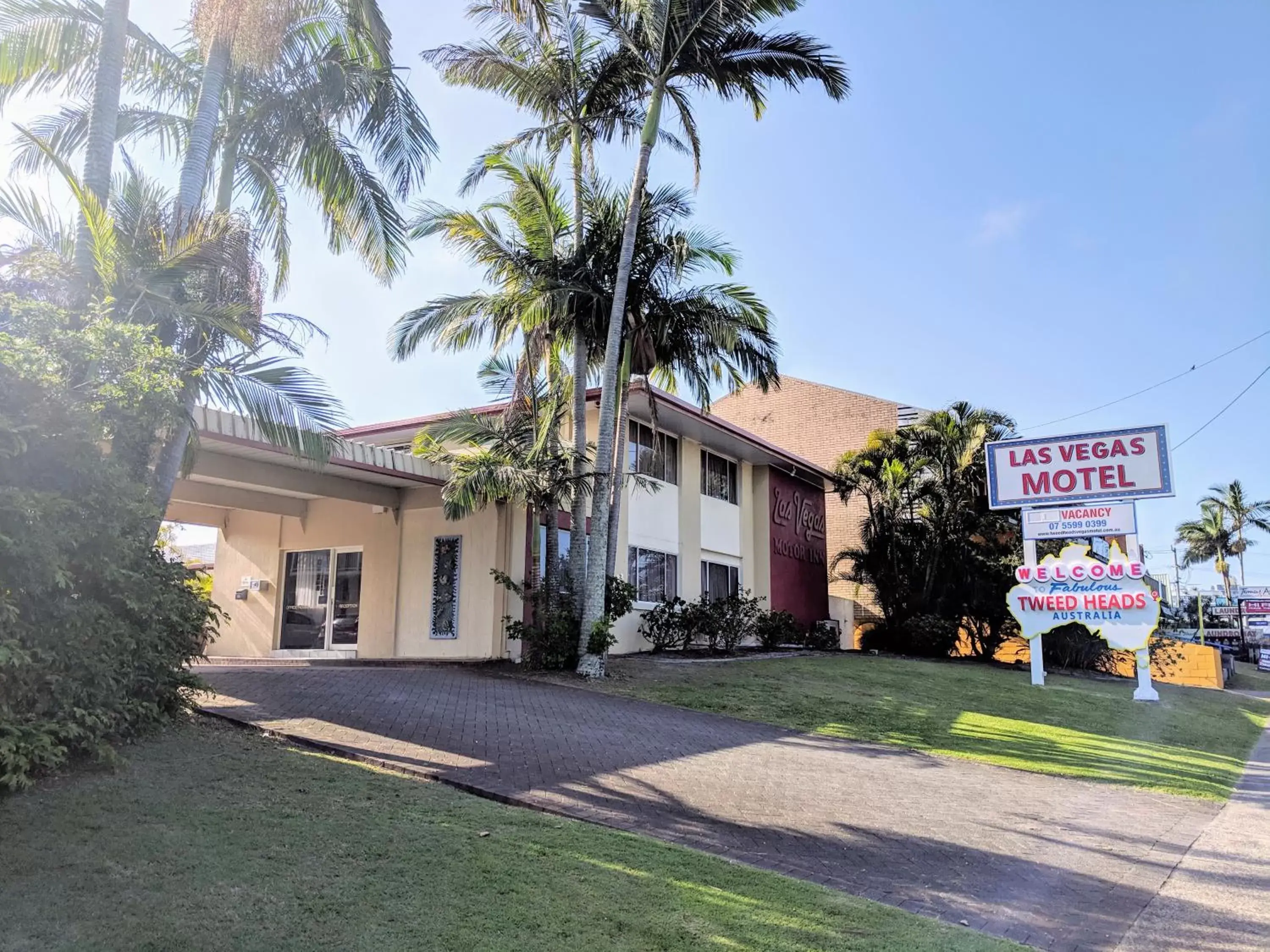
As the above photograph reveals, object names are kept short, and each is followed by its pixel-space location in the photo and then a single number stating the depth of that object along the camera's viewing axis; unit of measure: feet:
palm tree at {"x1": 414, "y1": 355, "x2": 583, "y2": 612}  43.65
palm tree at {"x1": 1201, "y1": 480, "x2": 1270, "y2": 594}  196.34
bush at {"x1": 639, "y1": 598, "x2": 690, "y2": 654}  59.16
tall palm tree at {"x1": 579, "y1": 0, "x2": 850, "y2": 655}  44.65
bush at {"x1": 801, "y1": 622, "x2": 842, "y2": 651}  77.87
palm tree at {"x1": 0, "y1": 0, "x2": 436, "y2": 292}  33.55
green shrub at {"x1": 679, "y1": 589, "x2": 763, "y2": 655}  60.03
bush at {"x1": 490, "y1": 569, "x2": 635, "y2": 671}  44.62
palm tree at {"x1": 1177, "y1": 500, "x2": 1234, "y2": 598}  202.39
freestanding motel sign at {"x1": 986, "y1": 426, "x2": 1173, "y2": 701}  49.62
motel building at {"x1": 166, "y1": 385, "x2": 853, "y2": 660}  49.06
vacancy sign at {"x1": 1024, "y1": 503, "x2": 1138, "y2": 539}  51.39
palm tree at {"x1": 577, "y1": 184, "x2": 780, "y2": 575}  47.24
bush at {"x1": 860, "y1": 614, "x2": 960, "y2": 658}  74.43
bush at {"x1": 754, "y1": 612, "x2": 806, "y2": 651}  70.08
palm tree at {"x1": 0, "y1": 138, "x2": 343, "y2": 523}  24.91
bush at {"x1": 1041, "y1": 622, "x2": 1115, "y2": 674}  75.31
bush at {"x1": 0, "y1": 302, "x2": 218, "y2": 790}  17.26
